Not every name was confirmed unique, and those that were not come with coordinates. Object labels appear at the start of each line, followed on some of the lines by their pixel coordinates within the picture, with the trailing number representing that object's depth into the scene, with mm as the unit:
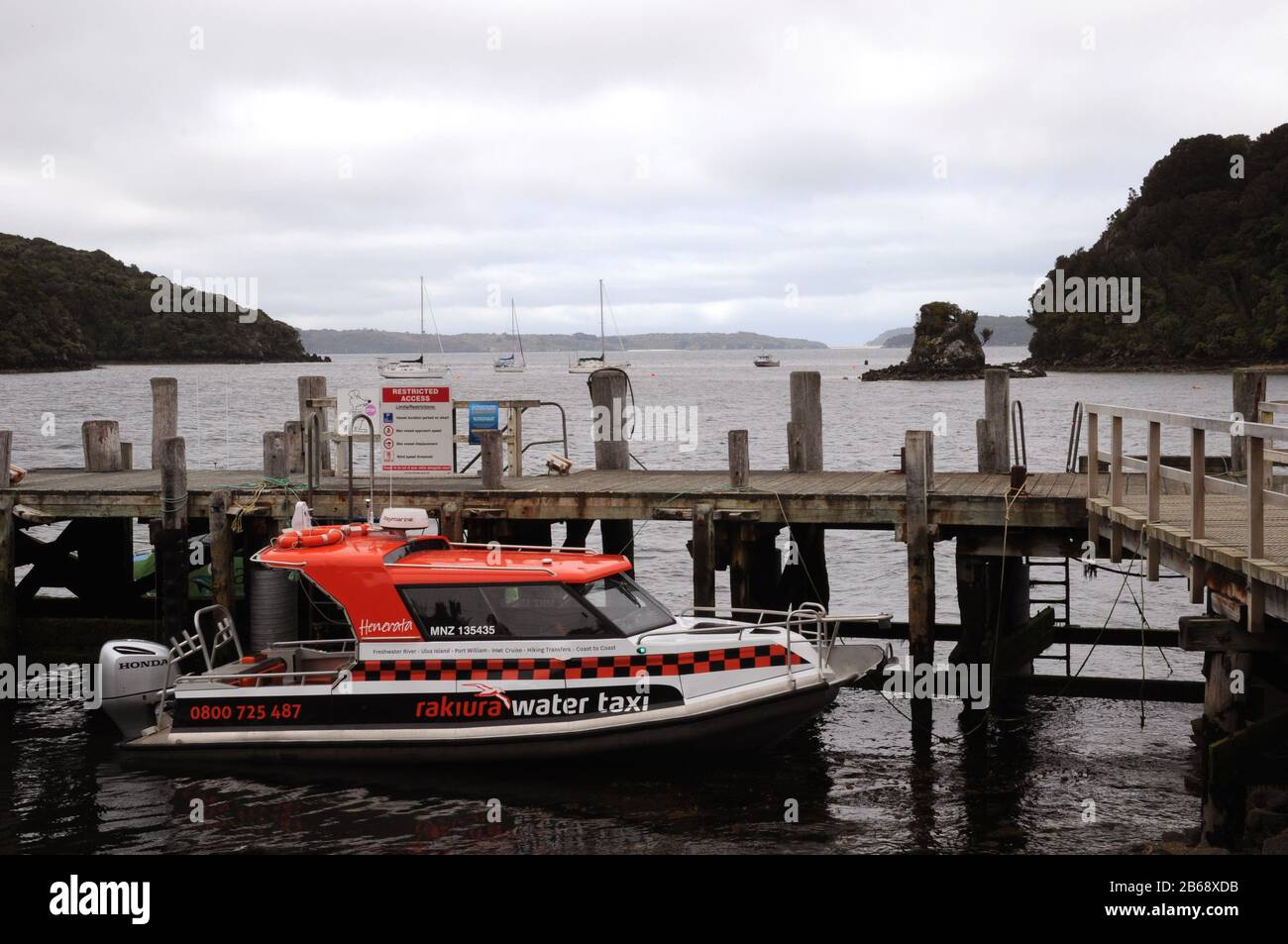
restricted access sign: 17500
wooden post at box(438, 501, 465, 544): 16109
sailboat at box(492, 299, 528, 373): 187125
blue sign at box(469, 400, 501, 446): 17956
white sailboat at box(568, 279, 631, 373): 154700
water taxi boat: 12984
